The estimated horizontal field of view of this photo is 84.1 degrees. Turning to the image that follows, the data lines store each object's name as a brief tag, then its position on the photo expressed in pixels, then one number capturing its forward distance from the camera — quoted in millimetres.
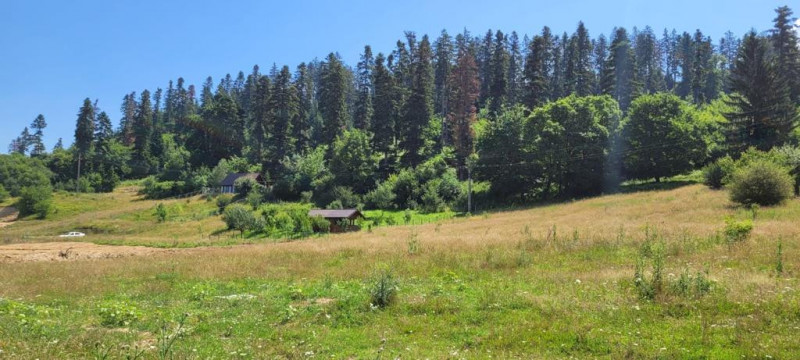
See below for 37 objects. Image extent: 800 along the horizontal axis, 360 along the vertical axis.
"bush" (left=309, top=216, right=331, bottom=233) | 44969
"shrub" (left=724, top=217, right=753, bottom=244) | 16953
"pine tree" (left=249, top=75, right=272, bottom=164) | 94875
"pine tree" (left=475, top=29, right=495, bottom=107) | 108406
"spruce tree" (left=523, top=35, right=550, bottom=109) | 73250
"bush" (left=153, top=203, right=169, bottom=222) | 63388
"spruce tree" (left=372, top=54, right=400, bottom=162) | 76562
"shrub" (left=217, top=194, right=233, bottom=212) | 68306
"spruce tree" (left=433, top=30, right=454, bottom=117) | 93938
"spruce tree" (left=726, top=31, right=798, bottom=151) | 52219
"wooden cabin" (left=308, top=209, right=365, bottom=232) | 45812
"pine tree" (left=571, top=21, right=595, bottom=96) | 88875
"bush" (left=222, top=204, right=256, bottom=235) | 49281
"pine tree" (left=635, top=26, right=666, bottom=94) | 109875
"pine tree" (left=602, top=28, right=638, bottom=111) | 92625
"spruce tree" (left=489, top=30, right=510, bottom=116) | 90812
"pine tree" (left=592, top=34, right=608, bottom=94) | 123500
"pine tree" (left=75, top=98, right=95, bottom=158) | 104875
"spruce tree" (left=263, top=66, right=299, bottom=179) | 85500
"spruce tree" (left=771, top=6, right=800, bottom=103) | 66500
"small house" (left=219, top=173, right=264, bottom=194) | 82812
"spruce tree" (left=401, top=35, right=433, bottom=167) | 73312
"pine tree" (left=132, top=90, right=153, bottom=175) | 114438
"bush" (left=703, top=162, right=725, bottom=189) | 39625
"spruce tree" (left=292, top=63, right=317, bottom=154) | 90812
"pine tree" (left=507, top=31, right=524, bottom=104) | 99375
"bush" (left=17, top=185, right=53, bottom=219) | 73500
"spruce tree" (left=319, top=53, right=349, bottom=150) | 83938
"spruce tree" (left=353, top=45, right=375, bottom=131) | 93812
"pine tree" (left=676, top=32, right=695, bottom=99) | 114062
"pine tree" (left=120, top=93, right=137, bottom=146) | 130750
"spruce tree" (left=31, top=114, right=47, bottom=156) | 139750
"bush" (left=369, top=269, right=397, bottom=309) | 11357
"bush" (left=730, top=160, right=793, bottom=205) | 26891
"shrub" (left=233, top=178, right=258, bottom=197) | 78306
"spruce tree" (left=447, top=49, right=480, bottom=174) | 71562
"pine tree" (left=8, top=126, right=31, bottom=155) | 157550
